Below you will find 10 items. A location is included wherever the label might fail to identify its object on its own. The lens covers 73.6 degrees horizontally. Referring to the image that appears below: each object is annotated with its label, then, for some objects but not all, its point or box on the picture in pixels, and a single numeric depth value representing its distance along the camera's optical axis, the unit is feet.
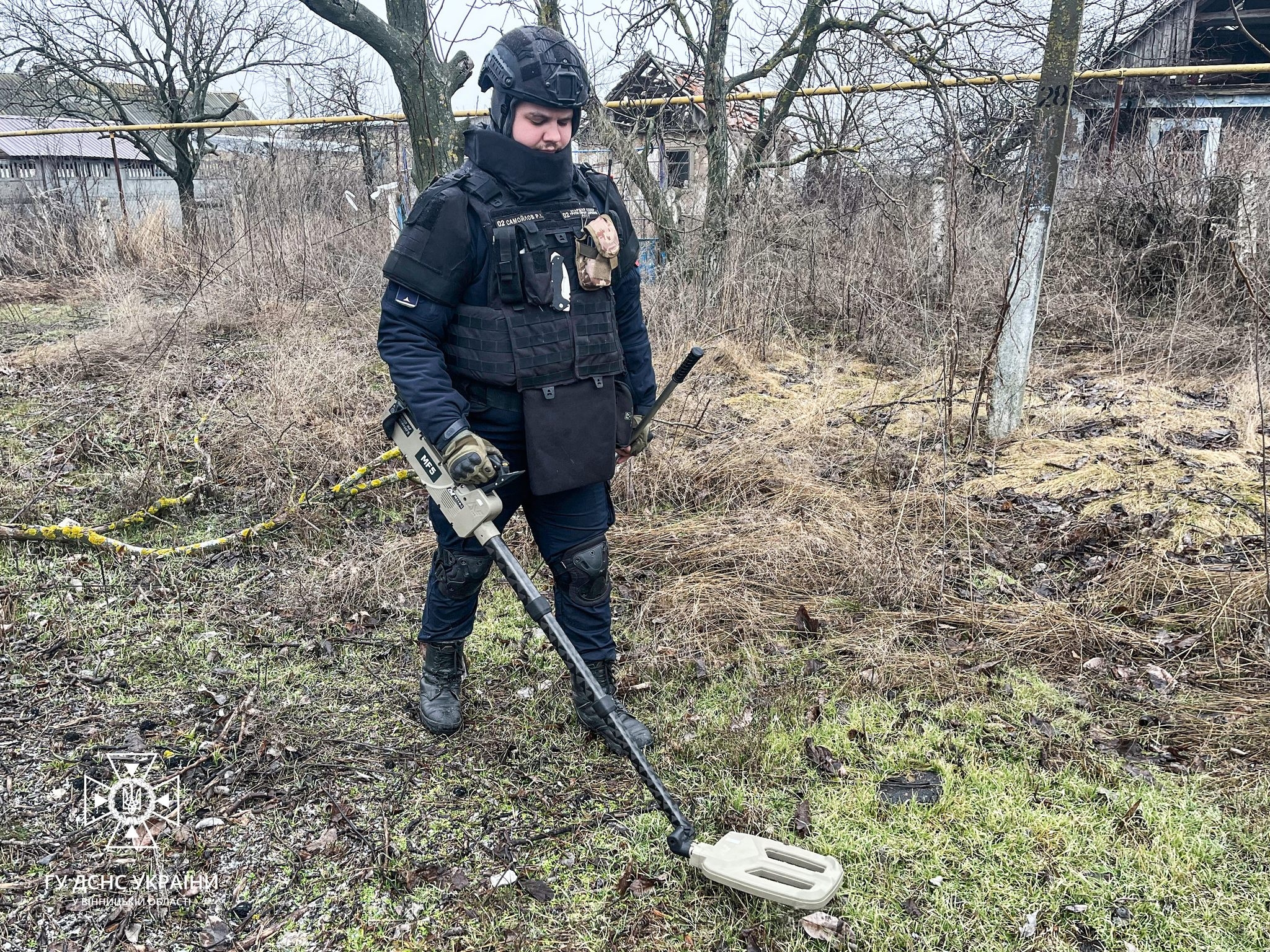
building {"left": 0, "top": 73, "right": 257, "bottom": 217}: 38.83
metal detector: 6.88
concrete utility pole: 14.69
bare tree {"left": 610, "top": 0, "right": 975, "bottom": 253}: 23.38
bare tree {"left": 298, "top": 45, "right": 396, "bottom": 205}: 37.50
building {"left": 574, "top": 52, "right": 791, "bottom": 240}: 24.25
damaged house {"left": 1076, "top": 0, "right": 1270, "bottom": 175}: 25.32
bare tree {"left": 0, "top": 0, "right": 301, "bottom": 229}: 45.68
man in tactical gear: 7.81
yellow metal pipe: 20.25
